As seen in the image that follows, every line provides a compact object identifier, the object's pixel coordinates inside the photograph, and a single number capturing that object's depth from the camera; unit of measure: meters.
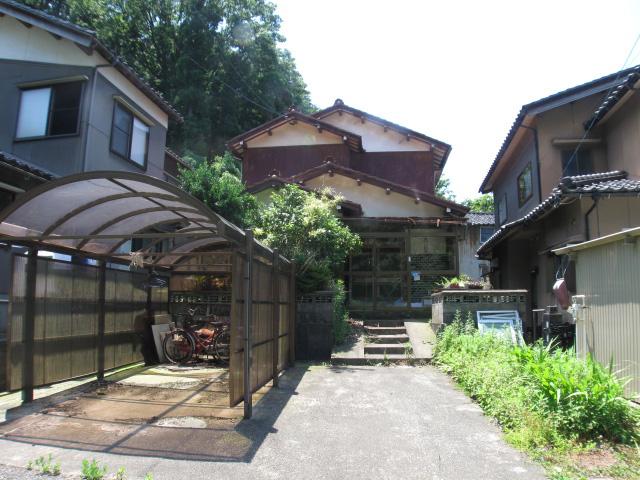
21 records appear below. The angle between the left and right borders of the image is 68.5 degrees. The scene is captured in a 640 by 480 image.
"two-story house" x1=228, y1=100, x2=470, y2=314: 14.58
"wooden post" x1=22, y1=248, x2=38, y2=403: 6.12
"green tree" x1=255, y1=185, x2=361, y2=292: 10.68
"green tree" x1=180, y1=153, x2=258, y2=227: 13.20
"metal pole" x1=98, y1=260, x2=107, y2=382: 7.61
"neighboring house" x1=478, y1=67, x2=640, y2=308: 9.42
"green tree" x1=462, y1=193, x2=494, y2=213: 42.69
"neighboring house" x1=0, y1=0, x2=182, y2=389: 11.34
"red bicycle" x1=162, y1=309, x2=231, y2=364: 9.34
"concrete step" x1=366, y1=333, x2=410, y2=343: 11.11
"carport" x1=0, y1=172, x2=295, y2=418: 5.64
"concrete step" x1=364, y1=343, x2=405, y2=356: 10.29
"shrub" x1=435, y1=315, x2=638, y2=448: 4.54
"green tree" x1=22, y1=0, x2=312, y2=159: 30.30
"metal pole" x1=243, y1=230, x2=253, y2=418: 5.61
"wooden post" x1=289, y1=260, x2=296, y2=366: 9.35
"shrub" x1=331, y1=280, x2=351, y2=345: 10.70
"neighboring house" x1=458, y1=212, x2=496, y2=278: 24.72
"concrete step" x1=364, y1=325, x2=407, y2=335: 11.78
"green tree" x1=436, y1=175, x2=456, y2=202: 46.76
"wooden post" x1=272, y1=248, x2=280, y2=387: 7.43
